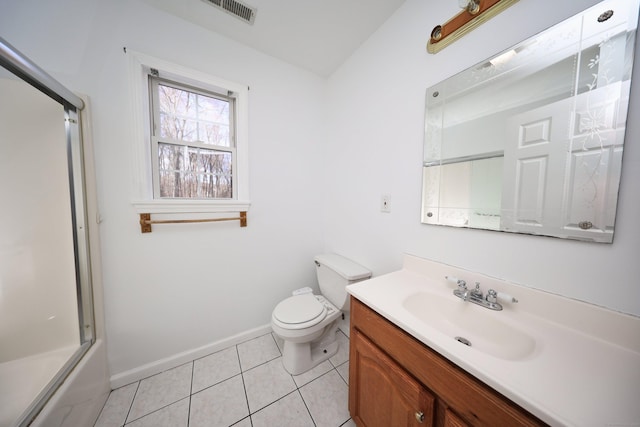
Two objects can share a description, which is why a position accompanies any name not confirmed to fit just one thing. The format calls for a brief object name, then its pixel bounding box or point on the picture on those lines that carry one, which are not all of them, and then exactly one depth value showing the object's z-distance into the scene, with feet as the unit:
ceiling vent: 3.87
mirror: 2.02
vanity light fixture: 2.76
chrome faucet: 2.64
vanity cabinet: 1.65
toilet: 4.23
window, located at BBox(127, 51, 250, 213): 4.07
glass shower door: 3.26
